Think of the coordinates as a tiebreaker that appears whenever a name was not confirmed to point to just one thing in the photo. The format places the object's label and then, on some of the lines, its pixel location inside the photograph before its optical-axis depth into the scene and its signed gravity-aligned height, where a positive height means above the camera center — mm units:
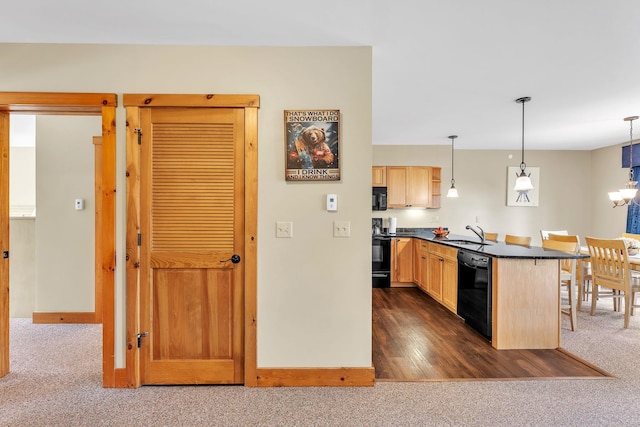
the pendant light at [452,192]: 5359 +325
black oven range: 5422 -849
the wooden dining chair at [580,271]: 4090 -772
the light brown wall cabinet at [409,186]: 5965 +471
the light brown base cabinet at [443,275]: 3914 -840
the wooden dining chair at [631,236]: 4871 -367
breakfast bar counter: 2963 -845
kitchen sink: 4004 -401
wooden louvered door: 2314 -77
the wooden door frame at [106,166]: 2271 +314
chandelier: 4245 +269
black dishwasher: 3115 -831
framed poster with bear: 2318 +477
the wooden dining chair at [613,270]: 3447 -655
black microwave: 5887 +241
